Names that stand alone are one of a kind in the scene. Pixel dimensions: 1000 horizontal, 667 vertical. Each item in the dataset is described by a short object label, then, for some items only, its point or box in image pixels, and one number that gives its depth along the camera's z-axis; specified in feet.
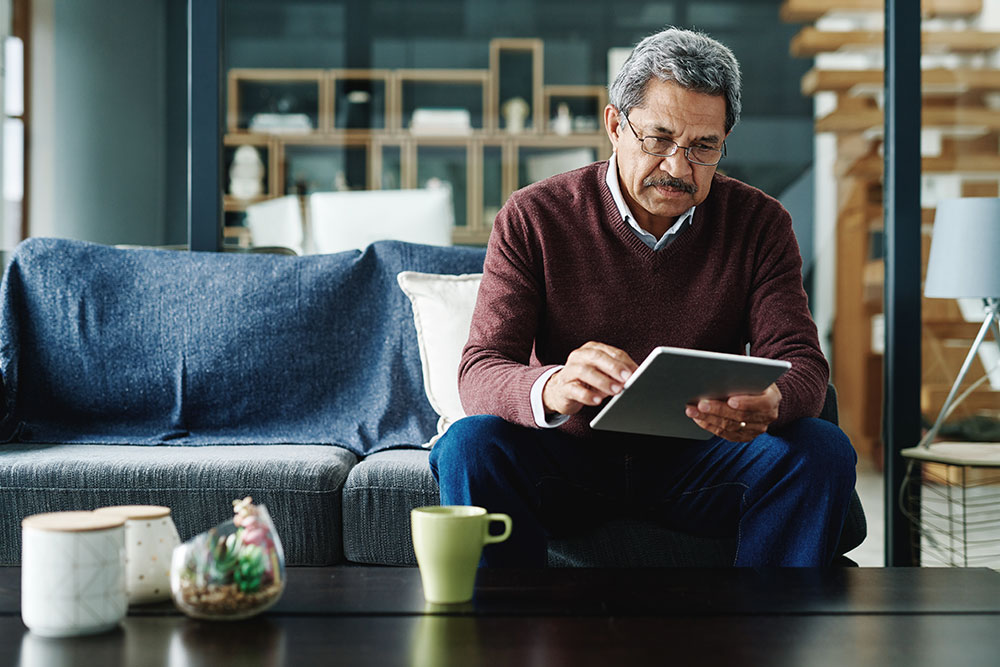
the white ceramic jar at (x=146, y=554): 3.12
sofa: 6.56
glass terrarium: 2.90
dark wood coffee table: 2.63
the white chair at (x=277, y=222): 13.76
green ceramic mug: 3.10
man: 4.47
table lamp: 6.86
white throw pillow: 6.44
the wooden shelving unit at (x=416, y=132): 16.10
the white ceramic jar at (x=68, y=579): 2.79
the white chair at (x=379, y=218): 8.46
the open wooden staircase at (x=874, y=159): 10.85
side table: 6.75
